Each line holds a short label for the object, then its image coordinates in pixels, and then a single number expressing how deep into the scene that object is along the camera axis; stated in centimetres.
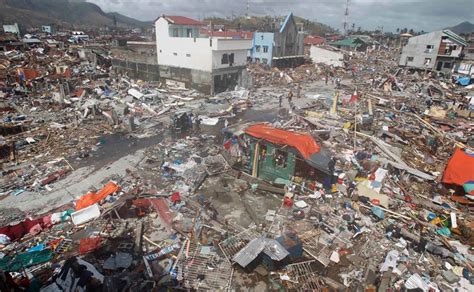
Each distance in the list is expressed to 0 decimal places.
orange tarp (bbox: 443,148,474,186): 1059
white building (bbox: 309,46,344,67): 4528
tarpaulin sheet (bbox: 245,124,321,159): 1033
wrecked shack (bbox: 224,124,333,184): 1040
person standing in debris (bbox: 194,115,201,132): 1786
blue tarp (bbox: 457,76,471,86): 3422
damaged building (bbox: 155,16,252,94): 2612
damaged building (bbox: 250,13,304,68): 4155
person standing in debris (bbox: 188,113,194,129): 1775
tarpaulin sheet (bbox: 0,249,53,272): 717
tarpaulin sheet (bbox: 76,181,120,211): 966
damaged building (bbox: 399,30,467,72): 3925
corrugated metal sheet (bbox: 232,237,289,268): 717
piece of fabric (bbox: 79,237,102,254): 776
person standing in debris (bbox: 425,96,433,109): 2472
